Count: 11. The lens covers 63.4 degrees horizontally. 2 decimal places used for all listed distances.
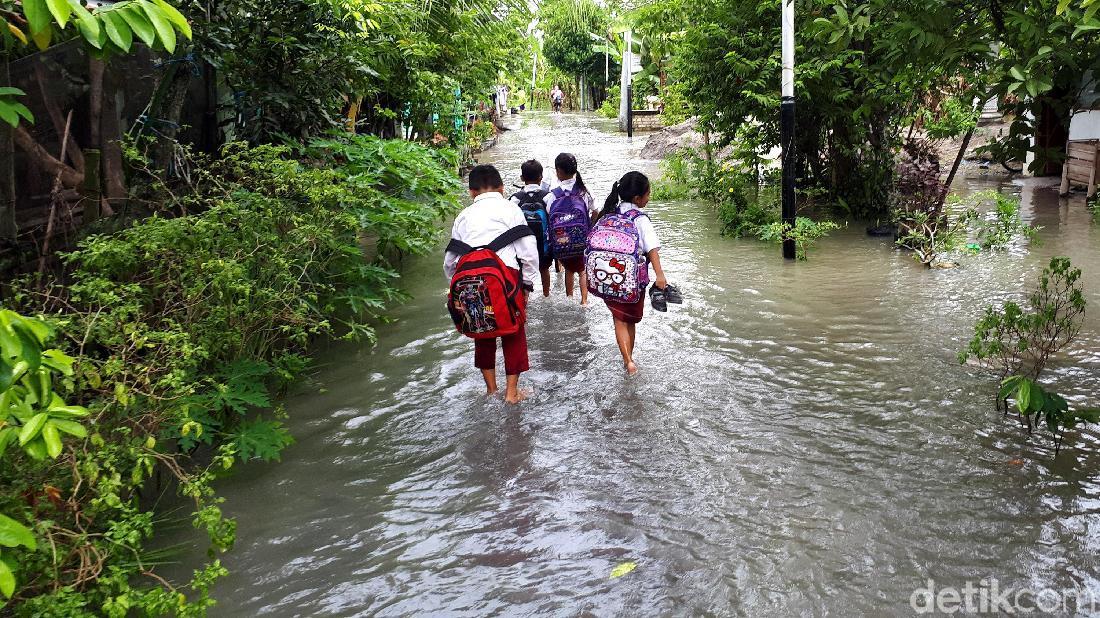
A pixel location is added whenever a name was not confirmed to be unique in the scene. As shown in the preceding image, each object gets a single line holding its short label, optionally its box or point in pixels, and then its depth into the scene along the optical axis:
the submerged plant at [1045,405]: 4.33
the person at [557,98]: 62.91
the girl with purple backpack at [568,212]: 8.72
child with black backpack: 8.68
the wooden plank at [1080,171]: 14.22
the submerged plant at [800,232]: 10.79
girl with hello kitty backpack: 6.73
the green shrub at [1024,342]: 5.84
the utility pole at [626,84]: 35.34
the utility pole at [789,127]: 10.05
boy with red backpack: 6.04
